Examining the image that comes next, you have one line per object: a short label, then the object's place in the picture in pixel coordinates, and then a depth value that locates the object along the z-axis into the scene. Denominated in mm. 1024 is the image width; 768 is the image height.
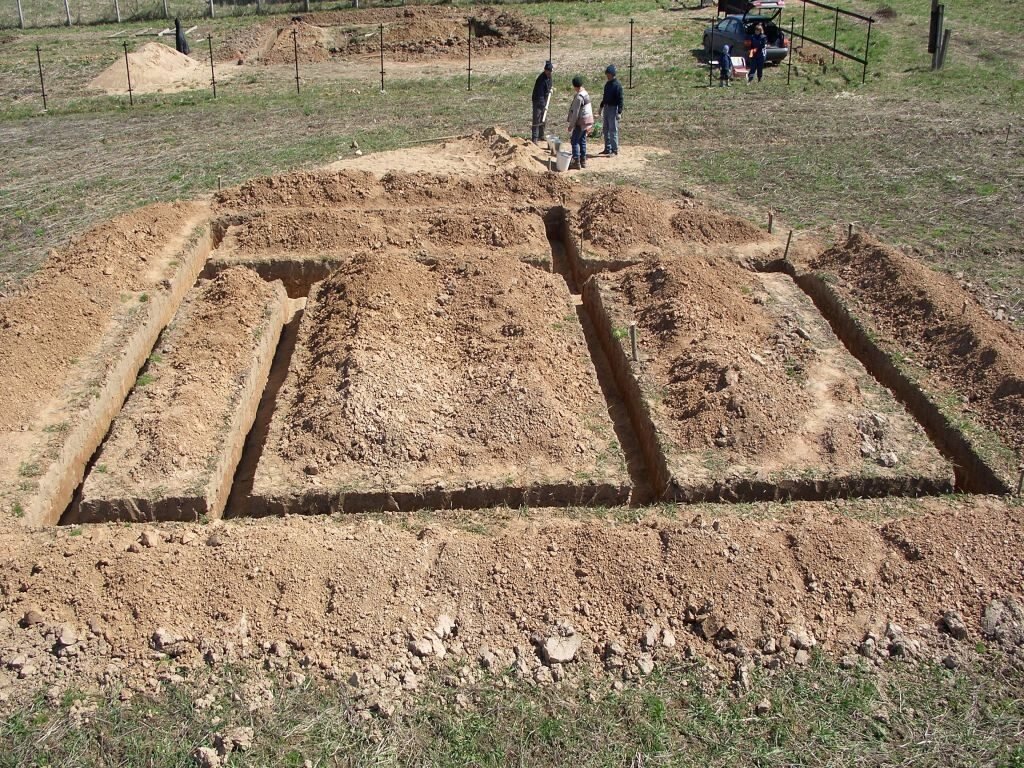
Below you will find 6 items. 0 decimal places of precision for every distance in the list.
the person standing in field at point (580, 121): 14539
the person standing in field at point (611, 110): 15078
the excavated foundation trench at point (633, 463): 7699
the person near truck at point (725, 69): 21016
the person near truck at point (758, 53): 21328
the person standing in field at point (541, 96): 15577
